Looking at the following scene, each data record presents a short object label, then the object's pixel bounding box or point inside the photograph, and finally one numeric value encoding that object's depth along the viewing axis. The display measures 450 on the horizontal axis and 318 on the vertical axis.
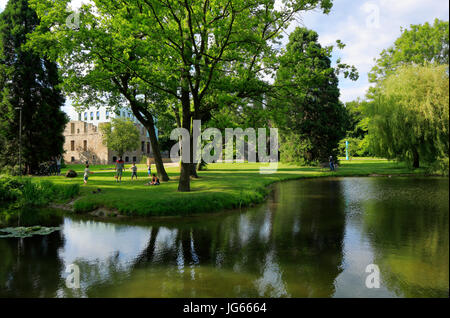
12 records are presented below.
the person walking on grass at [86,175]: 20.17
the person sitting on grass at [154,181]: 19.80
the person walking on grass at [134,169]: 23.36
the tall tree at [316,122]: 39.94
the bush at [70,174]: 24.47
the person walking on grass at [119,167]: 21.89
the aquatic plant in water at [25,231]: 10.48
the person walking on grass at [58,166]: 28.32
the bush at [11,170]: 26.98
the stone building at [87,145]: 55.56
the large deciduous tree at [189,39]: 13.59
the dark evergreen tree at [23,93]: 27.80
